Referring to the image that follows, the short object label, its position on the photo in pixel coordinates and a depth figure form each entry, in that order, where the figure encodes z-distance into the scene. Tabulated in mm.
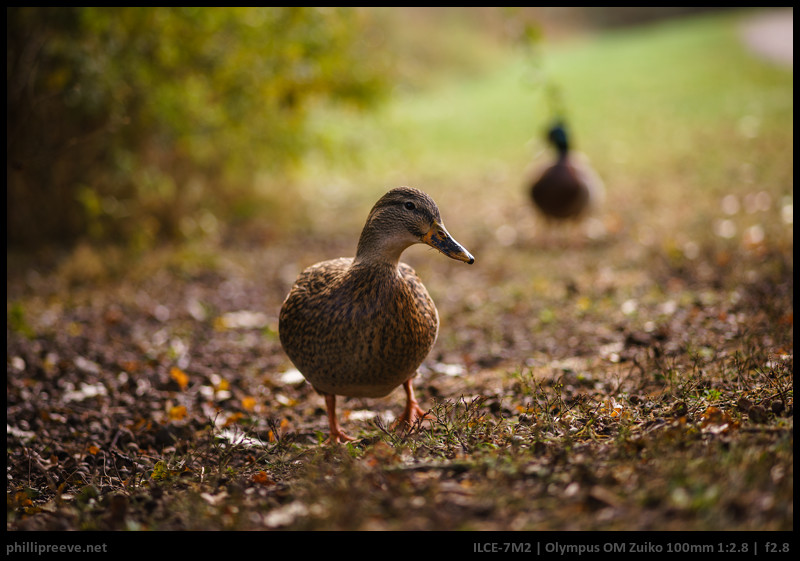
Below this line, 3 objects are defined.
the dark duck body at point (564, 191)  7262
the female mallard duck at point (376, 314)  2969
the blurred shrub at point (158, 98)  6383
